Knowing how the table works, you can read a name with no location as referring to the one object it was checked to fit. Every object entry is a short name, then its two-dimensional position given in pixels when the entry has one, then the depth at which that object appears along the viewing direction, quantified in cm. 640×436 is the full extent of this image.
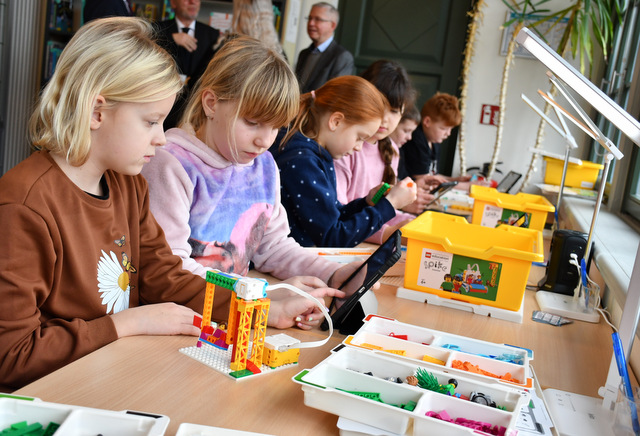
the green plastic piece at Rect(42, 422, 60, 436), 67
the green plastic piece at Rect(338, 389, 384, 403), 83
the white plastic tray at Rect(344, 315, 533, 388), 100
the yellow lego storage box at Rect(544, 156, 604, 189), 347
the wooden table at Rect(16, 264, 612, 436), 79
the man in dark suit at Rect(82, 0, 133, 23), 314
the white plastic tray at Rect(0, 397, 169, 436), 67
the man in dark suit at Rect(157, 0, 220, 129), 362
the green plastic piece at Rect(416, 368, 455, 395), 88
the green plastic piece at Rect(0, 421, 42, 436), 66
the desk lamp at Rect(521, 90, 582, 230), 224
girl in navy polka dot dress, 198
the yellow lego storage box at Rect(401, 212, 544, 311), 143
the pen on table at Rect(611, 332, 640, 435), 88
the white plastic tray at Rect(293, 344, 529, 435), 78
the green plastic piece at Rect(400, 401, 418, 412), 80
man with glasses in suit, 404
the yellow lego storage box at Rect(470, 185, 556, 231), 236
